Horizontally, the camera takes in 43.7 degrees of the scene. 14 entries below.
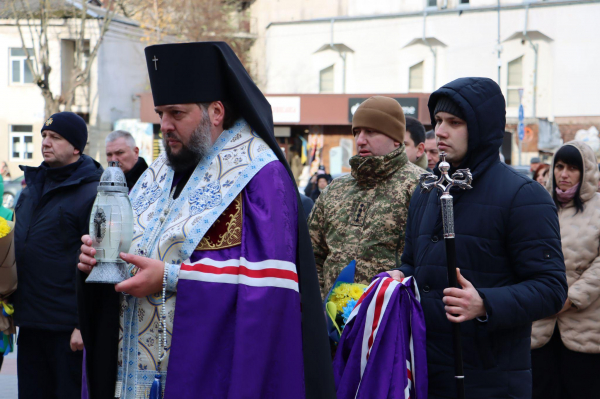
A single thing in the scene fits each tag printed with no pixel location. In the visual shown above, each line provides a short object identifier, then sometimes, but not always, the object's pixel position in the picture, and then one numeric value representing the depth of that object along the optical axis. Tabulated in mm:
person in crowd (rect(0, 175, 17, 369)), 4687
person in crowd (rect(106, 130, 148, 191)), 6480
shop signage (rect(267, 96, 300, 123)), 31000
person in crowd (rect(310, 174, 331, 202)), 14729
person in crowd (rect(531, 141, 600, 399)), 4672
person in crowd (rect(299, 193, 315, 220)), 7141
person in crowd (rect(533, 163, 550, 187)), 8430
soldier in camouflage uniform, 4074
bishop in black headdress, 2627
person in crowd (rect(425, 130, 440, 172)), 6414
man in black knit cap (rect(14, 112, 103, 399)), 4680
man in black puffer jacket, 2826
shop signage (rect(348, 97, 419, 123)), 28469
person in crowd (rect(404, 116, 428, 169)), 5402
